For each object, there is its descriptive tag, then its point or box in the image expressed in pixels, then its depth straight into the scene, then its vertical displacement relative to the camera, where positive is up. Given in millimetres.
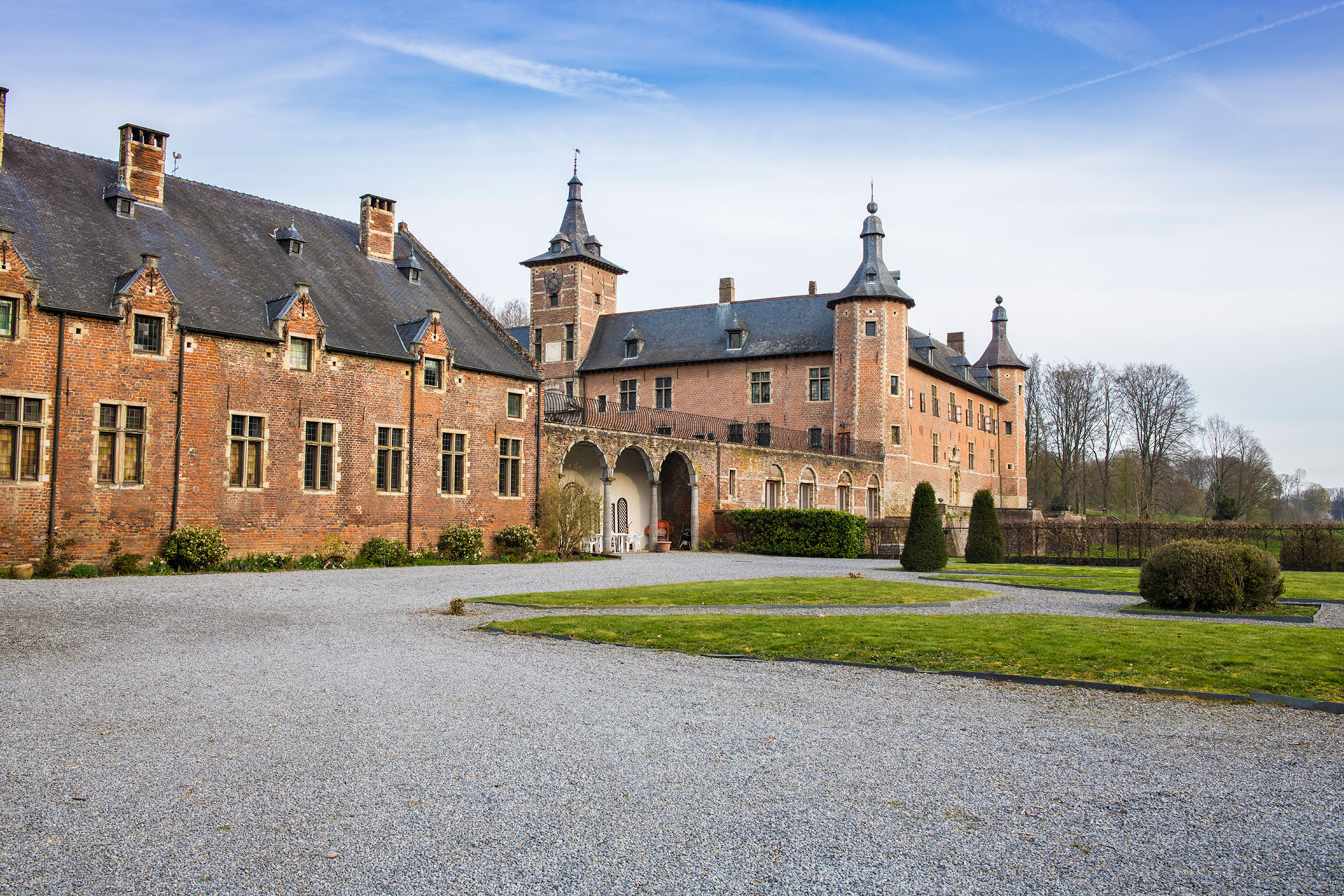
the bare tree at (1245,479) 57406 +2534
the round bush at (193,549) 20062 -718
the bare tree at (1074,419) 65625 +6716
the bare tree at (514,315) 70750 +14636
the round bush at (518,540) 27016 -672
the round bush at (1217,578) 14094 -831
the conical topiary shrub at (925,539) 24297 -510
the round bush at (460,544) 25688 -734
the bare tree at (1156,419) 61281 +6266
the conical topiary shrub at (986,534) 26906 -418
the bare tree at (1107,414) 65288 +6996
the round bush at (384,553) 23984 -919
